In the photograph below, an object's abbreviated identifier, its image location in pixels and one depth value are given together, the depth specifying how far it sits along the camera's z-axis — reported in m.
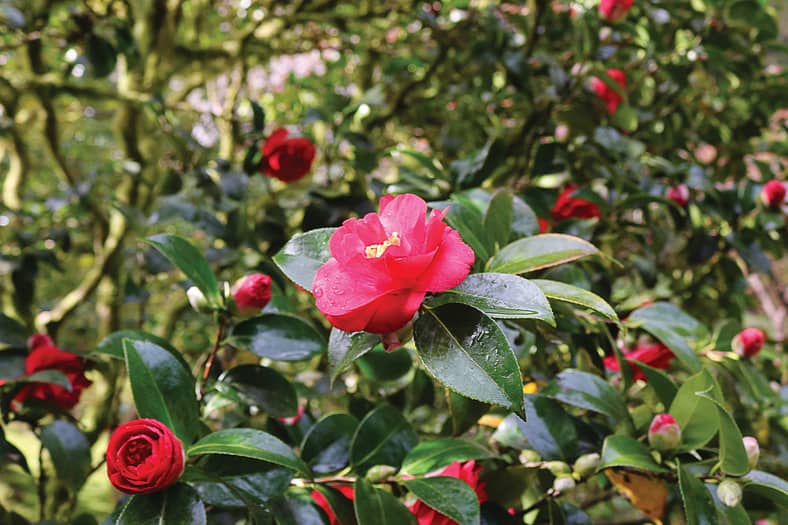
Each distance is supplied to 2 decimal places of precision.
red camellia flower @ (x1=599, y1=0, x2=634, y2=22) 1.03
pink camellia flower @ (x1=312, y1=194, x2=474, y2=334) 0.41
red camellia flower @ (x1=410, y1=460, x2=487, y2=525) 0.52
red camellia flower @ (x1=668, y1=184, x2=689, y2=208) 1.03
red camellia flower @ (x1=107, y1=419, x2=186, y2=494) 0.44
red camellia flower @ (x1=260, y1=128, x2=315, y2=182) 0.98
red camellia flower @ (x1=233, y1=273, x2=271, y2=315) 0.62
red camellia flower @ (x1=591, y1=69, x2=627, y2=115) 1.00
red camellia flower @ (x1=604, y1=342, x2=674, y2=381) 0.75
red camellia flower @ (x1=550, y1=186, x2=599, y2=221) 0.86
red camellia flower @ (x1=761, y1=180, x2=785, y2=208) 0.99
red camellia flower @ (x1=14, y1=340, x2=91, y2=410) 0.74
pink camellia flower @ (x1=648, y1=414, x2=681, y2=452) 0.53
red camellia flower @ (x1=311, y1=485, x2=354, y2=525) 0.55
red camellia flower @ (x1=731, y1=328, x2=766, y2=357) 0.77
